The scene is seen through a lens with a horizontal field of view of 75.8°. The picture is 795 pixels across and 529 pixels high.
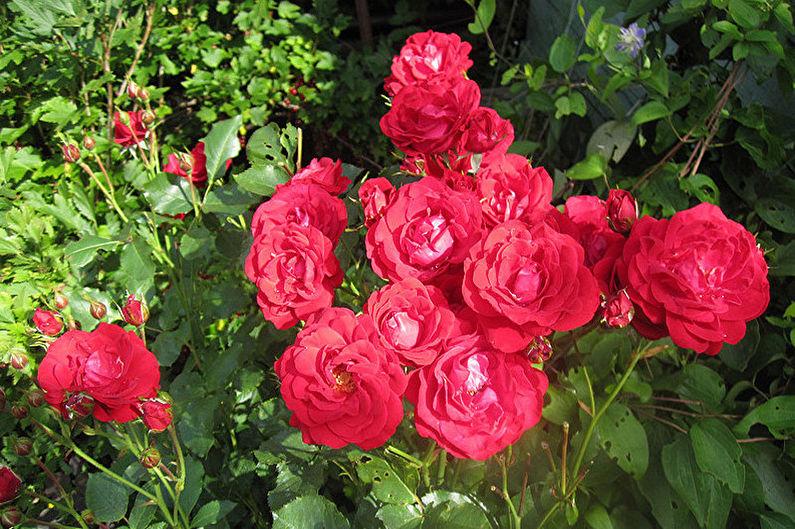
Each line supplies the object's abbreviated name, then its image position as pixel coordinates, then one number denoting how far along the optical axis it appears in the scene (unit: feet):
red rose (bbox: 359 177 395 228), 2.41
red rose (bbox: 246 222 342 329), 2.36
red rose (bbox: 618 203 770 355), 2.04
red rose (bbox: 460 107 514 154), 2.76
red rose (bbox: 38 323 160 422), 2.50
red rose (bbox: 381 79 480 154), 2.69
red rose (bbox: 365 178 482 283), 2.18
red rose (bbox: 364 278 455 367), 2.05
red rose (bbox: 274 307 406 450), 2.04
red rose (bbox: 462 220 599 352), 1.97
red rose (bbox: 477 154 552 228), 2.34
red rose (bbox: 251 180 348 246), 2.56
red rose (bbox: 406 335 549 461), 2.03
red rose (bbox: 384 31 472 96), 3.26
